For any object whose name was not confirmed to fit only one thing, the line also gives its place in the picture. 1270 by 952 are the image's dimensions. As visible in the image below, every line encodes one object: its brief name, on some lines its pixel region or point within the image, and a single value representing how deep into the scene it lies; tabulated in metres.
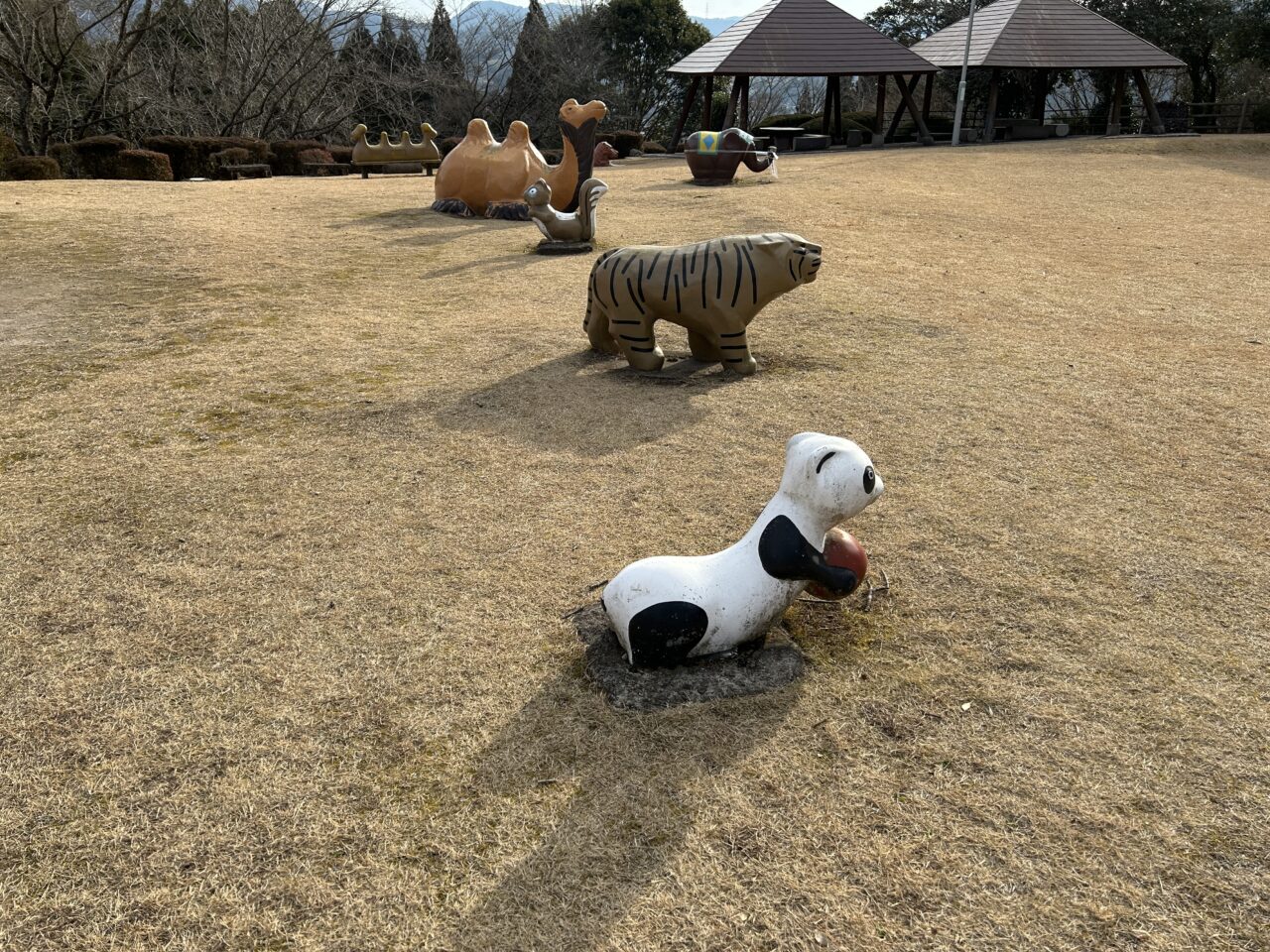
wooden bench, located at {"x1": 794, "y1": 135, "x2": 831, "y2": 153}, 23.69
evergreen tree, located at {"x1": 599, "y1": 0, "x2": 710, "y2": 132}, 32.94
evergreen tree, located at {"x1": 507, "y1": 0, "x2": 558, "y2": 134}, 32.81
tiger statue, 5.49
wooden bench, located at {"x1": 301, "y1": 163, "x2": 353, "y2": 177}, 19.58
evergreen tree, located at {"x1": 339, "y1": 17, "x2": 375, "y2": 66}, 30.36
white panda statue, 2.88
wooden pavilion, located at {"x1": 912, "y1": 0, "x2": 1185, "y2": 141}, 23.64
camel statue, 12.07
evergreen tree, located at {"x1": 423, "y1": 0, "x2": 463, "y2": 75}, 33.91
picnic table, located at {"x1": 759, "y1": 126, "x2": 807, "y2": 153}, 23.83
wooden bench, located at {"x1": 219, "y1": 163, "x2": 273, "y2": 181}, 18.28
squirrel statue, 9.61
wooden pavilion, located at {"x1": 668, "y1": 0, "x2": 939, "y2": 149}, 22.67
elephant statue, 16.06
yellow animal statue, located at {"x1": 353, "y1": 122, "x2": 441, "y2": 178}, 17.20
